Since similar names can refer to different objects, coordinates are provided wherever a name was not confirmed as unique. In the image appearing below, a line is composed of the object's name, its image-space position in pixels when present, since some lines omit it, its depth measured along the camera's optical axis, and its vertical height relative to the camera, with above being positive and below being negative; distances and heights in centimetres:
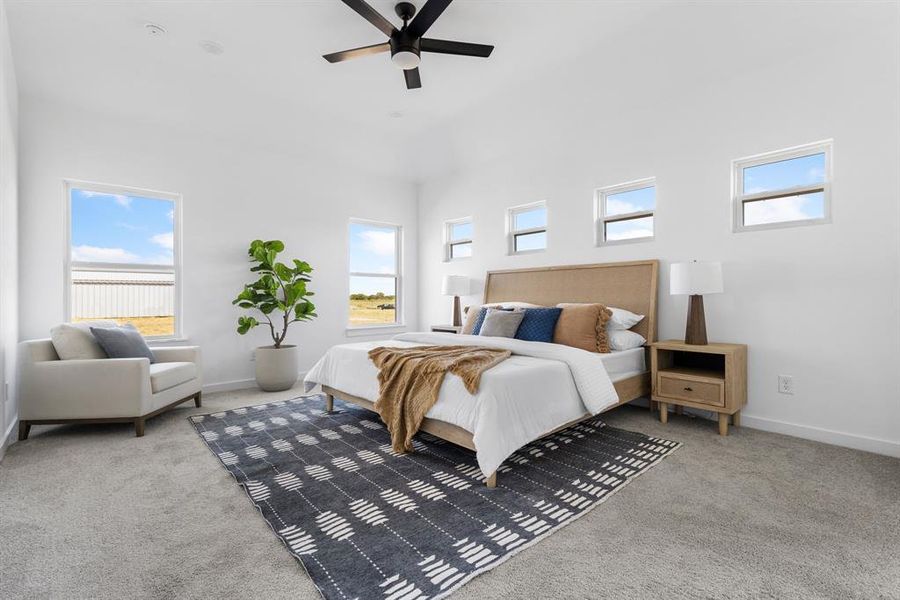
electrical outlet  317 -65
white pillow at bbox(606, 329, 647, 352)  361 -36
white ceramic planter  458 -75
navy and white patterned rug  165 -102
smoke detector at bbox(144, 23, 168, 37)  312 +200
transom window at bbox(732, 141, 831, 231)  312 +84
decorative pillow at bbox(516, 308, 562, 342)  372 -24
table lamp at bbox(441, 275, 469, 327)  533 +16
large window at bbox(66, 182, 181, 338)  407 +43
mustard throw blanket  262 -51
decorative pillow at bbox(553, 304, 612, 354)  353 -25
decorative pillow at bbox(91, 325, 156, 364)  330 -33
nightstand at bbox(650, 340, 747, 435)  305 -61
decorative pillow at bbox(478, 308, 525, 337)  382 -22
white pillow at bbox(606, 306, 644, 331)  377 -20
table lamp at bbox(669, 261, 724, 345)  321 +9
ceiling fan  262 +170
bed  235 -56
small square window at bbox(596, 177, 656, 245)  412 +86
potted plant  459 -4
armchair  305 -64
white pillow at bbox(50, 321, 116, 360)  321 -32
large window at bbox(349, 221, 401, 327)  597 +36
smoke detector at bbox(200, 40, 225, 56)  335 +200
